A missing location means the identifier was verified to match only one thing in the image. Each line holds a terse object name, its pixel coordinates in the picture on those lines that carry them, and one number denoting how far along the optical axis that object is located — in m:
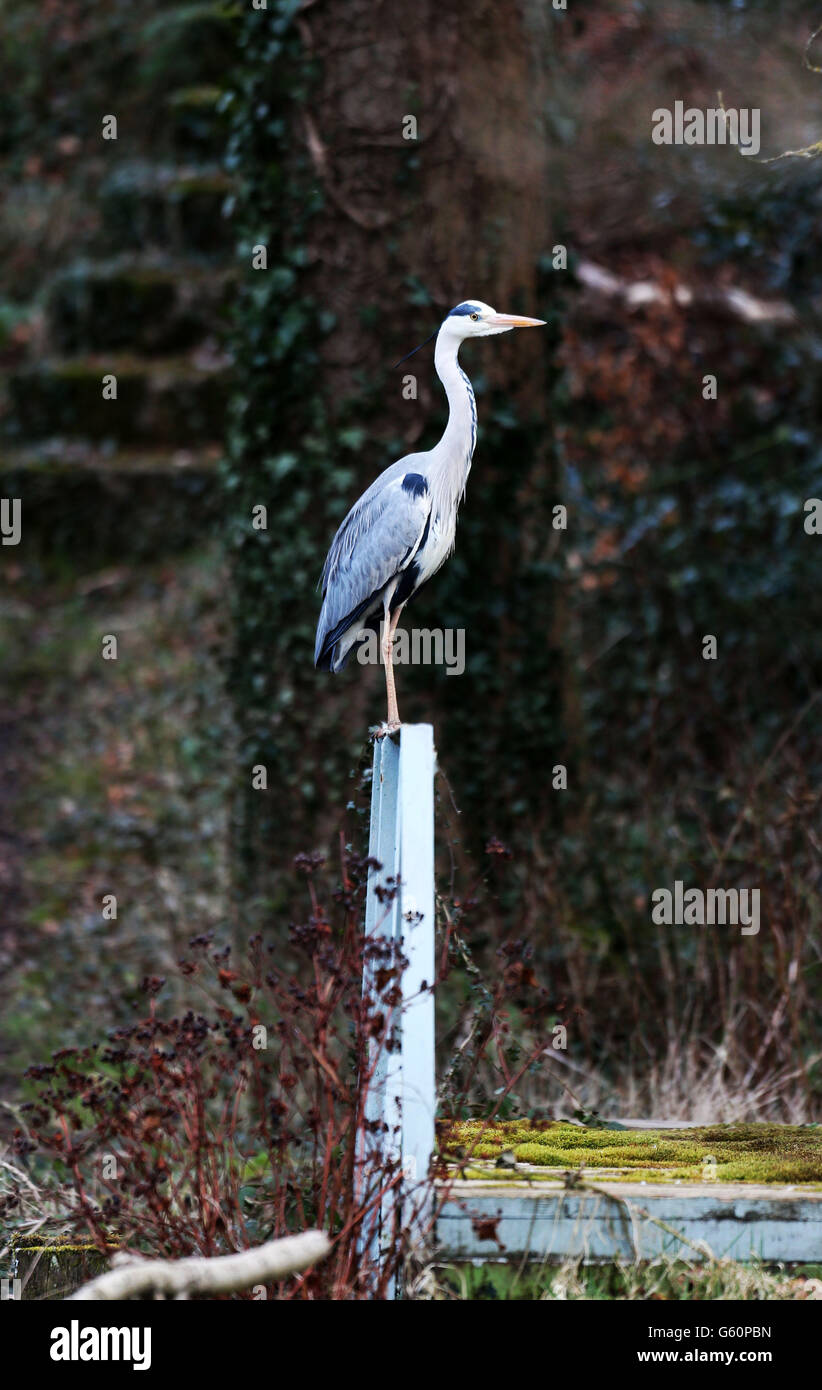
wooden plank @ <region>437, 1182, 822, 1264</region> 3.74
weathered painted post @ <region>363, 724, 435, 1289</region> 3.58
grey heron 4.09
